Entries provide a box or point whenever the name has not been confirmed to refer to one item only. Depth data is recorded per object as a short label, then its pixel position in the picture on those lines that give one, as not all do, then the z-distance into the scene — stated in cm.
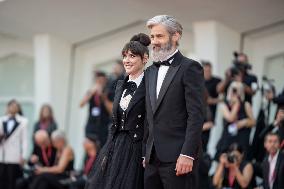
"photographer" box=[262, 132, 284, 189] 1383
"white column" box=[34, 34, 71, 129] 2328
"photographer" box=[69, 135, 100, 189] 1800
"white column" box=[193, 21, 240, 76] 1920
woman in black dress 967
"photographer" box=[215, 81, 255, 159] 1673
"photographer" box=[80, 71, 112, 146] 1892
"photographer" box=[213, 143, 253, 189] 1530
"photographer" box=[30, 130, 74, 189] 1802
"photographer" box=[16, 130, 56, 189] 1858
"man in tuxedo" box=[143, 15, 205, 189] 879
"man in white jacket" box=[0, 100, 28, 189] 1875
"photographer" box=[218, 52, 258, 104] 1702
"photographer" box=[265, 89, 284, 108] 1502
